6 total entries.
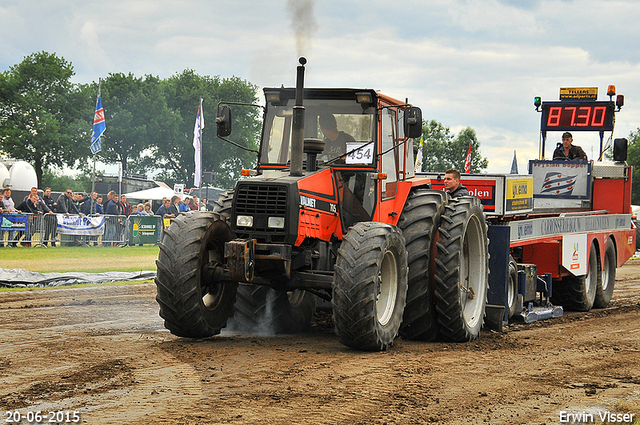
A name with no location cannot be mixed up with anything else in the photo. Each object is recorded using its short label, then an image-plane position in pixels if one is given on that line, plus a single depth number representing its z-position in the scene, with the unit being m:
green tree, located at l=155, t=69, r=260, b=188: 72.94
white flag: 28.56
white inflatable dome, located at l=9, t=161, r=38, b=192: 36.22
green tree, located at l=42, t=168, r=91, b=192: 69.99
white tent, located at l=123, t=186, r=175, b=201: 43.27
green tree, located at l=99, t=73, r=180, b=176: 70.62
